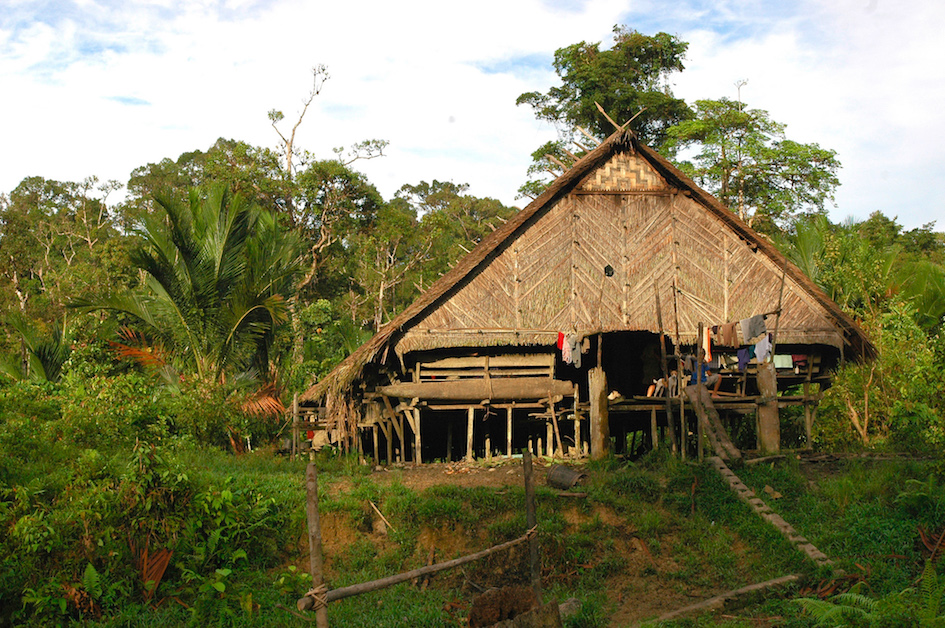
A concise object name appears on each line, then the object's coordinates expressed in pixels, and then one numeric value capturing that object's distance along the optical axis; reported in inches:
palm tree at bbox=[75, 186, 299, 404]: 569.3
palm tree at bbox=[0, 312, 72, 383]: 648.4
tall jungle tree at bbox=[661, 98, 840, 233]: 873.5
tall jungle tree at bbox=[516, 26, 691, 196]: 956.0
